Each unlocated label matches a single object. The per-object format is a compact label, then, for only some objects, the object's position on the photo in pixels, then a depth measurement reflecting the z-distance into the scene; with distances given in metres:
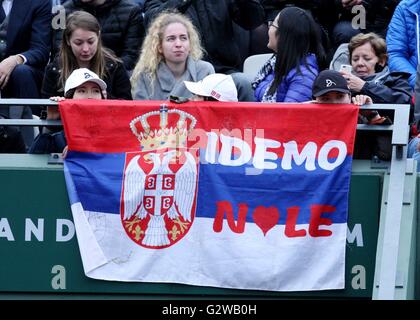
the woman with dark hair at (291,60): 17.29
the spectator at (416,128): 16.51
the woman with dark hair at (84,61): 18.10
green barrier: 15.72
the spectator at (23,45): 20.00
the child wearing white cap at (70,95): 16.09
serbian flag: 15.54
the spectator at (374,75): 16.84
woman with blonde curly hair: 17.80
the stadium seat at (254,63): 20.74
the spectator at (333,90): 15.63
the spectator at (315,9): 21.46
